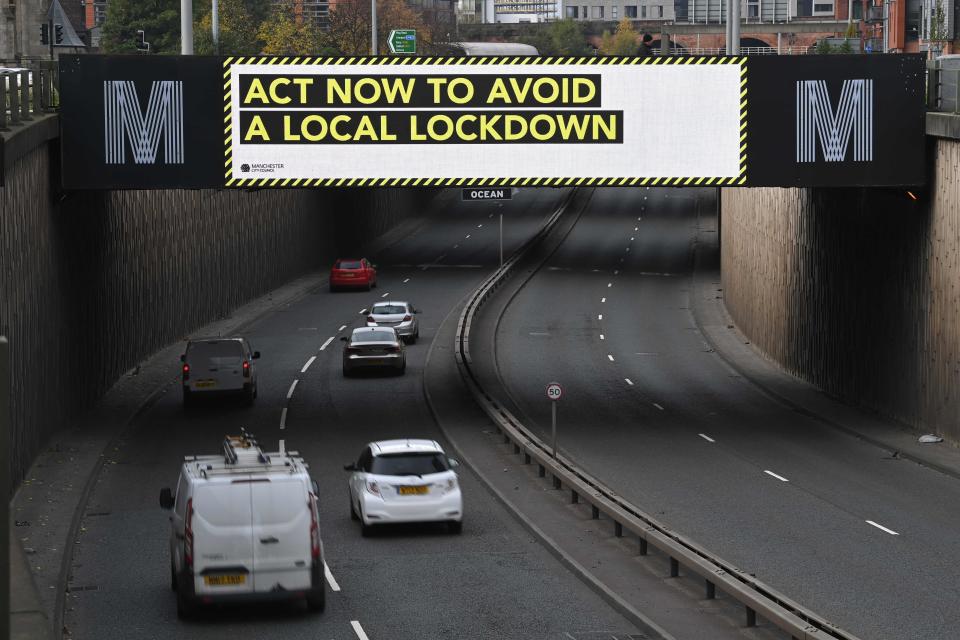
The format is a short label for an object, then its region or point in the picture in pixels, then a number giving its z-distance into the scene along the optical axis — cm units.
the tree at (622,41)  17888
